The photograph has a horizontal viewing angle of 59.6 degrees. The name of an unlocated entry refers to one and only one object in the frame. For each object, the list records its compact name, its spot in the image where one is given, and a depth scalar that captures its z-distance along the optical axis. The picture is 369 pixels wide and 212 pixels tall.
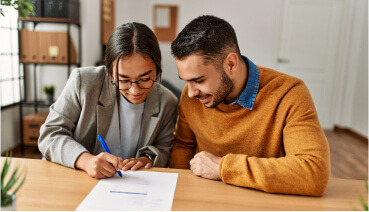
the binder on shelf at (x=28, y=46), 3.52
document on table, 0.84
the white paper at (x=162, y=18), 5.34
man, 1.00
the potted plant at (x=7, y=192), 0.69
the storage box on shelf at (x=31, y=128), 3.54
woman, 1.15
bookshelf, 3.52
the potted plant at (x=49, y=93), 3.76
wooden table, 0.86
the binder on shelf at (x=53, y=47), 3.53
